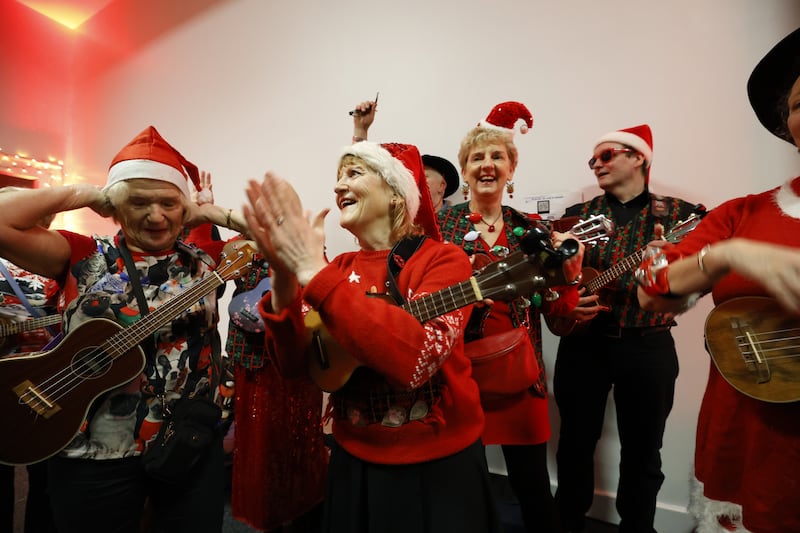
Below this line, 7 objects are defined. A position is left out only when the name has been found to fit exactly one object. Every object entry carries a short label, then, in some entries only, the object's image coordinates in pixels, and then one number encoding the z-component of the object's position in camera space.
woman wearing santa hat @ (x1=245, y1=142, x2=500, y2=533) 0.82
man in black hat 2.52
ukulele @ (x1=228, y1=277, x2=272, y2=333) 1.78
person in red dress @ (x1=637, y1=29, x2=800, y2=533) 0.81
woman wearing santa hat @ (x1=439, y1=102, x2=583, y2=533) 1.59
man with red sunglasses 1.76
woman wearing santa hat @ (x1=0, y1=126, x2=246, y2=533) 1.16
